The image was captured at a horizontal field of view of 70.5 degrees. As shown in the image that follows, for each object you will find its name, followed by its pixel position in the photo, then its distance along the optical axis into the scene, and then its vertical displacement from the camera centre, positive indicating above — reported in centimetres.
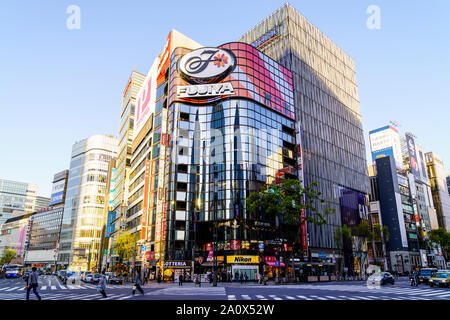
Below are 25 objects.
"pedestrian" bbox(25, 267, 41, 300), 1761 -144
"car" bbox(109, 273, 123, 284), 4634 -367
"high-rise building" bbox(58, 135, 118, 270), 12494 +2099
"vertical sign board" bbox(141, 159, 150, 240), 6353 +984
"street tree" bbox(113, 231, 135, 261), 6828 +184
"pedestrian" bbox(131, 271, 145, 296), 2245 -188
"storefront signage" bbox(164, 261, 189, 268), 5559 -177
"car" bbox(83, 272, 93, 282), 5156 -363
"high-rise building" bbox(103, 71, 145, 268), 9244 +2842
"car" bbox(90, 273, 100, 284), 5047 -376
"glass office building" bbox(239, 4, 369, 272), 7481 +3558
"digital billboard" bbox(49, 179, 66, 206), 14800 +2818
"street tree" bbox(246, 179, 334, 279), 4569 +704
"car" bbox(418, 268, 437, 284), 3437 -233
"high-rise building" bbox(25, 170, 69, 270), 14362 +1088
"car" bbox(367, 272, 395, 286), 3587 -295
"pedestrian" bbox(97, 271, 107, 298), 2054 -193
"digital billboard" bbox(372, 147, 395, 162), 11681 +3555
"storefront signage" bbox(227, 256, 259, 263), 5450 -98
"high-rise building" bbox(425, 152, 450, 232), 15125 +3069
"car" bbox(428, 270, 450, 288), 2916 -244
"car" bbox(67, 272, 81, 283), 4948 -348
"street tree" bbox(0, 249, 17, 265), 13125 -106
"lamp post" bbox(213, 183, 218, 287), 5897 +970
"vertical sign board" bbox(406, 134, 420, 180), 12962 +3801
